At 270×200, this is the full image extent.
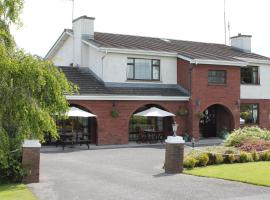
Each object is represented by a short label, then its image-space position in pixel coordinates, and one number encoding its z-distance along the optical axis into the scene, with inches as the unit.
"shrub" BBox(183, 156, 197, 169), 664.4
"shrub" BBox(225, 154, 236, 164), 728.3
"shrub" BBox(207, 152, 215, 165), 711.6
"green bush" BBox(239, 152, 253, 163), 738.2
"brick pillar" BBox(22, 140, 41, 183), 559.5
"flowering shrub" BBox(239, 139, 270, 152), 814.5
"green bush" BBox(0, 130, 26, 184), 539.6
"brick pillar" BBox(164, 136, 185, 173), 634.2
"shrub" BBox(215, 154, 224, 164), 715.4
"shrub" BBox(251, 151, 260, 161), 756.6
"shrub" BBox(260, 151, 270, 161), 767.1
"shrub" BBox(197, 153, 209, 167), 690.8
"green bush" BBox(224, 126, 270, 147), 885.2
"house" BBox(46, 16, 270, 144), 1096.2
